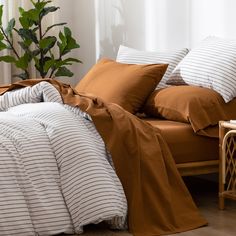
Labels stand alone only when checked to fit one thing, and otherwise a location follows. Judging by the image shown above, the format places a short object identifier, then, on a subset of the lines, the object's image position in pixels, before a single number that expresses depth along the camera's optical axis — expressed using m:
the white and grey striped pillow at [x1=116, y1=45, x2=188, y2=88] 5.28
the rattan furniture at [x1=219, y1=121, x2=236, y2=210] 4.39
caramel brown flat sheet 4.01
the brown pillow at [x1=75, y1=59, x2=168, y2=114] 4.92
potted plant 6.77
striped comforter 3.75
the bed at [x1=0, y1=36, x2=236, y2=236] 3.87
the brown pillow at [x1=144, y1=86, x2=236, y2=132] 4.51
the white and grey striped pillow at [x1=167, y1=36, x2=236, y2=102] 4.62
